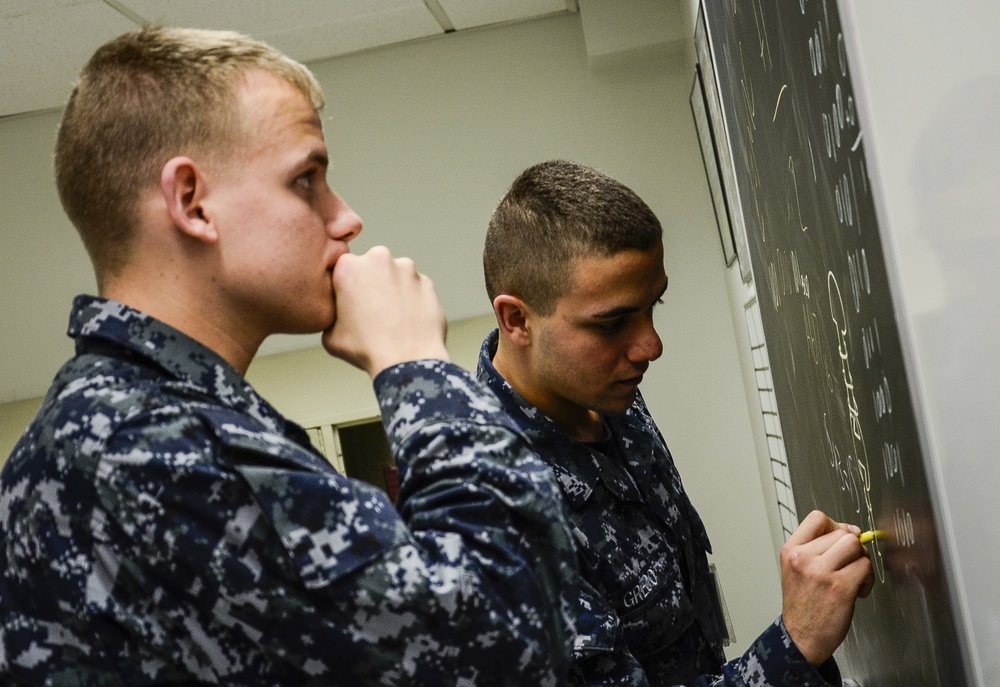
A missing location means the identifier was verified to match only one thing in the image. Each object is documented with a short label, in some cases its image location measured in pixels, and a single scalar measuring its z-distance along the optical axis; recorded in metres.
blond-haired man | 0.69
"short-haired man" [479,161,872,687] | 1.34
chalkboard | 0.86
